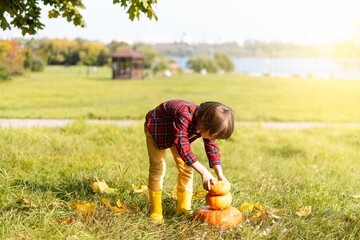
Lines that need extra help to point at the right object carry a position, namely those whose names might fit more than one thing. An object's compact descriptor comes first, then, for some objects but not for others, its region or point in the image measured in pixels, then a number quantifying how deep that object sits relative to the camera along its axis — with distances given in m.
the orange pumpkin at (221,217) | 2.71
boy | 2.56
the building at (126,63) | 25.39
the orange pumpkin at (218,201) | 2.71
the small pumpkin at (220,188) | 2.65
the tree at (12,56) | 12.72
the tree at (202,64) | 41.48
